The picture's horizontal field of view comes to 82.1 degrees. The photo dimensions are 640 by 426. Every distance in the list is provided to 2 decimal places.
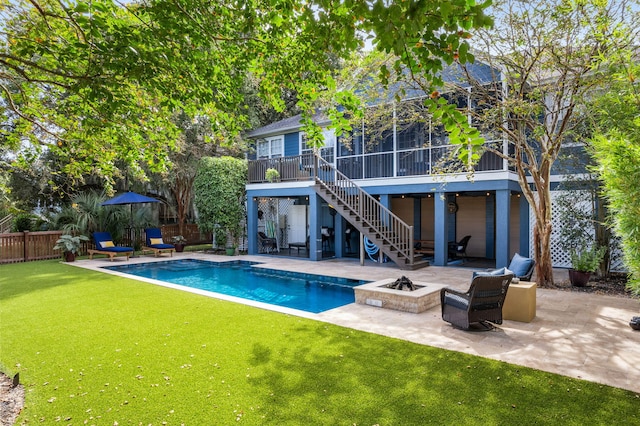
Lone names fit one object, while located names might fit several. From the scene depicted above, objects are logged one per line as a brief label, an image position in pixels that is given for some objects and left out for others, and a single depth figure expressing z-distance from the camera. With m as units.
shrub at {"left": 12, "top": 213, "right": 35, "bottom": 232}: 14.89
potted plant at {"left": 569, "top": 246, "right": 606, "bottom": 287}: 8.73
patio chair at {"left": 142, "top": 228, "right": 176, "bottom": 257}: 15.78
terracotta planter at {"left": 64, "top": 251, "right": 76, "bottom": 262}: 13.96
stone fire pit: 6.73
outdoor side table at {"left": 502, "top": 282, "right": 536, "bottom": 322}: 6.05
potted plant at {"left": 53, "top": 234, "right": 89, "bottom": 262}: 13.90
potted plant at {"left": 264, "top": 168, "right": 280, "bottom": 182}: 15.19
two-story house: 11.36
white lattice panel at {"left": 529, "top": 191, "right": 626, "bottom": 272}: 11.73
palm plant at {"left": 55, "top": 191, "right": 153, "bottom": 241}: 15.35
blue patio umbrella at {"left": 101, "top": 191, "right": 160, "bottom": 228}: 14.70
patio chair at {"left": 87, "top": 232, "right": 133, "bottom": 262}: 14.17
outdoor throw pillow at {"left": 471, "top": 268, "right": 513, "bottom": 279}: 6.03
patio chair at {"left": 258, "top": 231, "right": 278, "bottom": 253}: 16.55
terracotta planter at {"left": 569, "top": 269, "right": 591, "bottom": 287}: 8.78
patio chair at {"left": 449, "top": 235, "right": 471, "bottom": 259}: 13.67
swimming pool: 8.49
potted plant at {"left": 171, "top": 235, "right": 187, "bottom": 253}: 17.80
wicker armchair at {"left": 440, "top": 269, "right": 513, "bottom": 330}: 5.45
